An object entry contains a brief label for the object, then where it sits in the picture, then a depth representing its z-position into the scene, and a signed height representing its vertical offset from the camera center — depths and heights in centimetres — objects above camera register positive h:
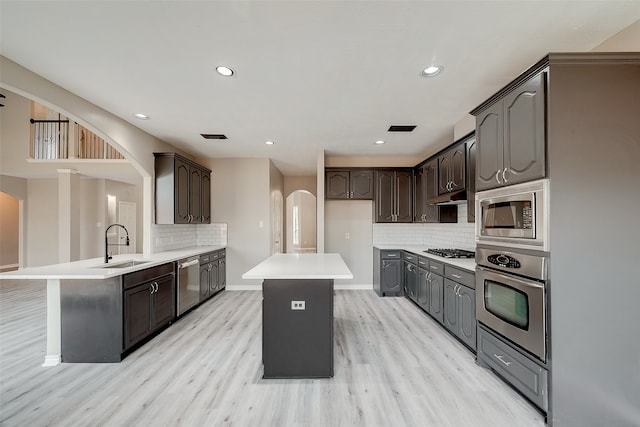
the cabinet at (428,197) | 414 +32
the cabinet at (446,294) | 266 -97
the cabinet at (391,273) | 473 -104
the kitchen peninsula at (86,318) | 257 -101
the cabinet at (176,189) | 398 +43
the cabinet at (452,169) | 326 +63
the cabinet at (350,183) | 511 +65
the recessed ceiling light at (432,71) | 220 +125
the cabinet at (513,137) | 174 +60
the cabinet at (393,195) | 505 +41
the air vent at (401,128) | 364 +125
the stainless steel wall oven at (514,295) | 174 -61
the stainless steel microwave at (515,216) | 173 +0
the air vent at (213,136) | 393 +123
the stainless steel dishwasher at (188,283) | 368 -99
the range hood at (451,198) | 326 +24
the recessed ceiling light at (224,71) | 220 +125
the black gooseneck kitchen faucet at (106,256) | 298 -47
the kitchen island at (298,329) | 229 -99
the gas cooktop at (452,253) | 335 -51
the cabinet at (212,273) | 435 -103
